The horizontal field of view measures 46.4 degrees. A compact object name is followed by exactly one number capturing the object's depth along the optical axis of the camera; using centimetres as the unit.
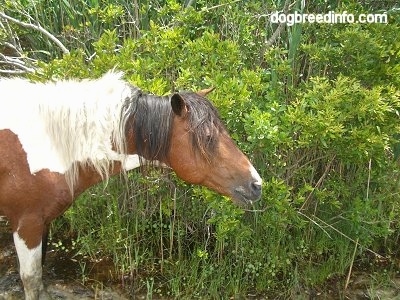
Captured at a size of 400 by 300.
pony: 226
